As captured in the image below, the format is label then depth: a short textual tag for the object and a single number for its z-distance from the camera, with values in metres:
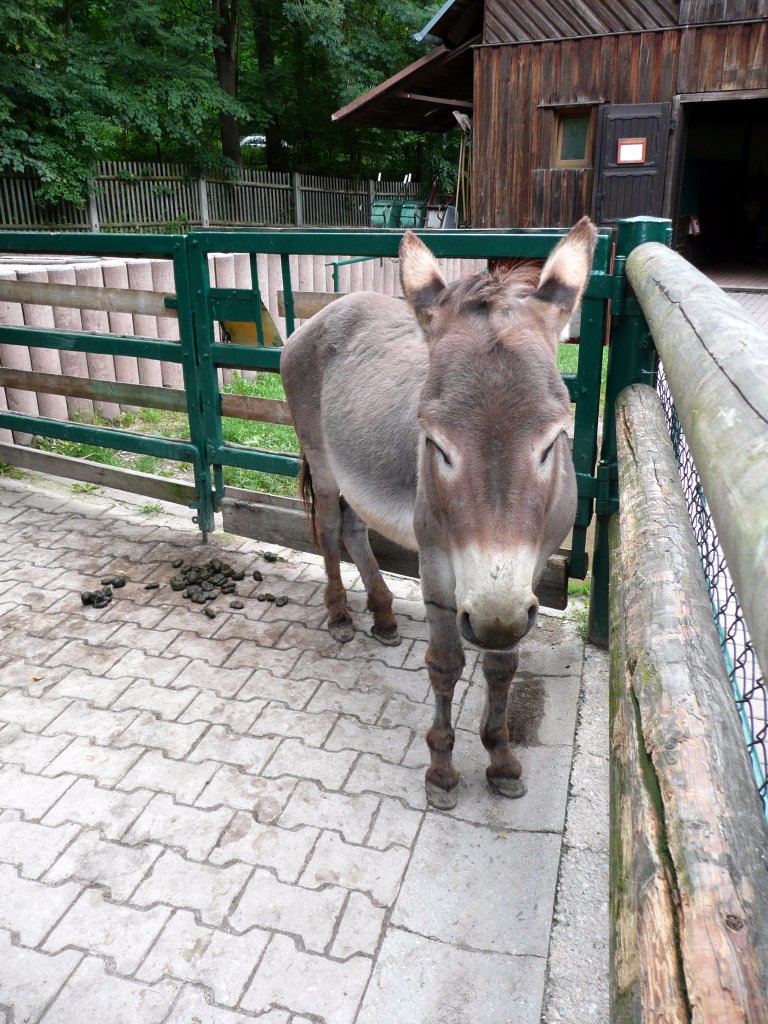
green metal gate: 3.26
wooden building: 11.30
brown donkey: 1.92
